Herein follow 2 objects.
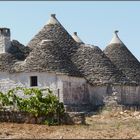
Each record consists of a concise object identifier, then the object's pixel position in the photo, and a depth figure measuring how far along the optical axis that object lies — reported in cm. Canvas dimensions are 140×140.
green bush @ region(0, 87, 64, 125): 1978
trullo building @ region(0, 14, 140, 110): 3009
